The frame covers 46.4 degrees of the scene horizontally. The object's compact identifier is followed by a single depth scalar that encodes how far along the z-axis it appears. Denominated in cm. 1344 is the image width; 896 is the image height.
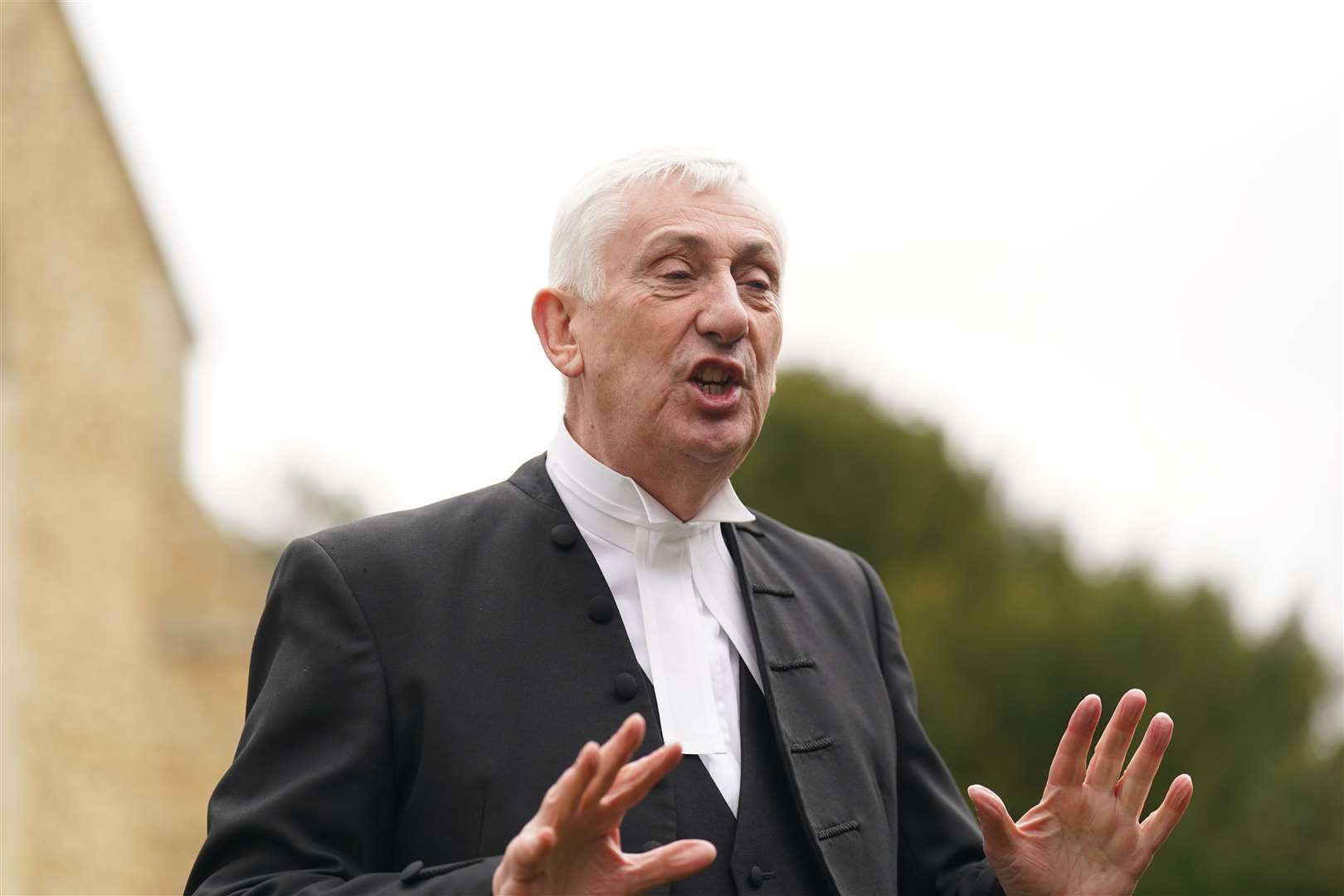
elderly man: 279
